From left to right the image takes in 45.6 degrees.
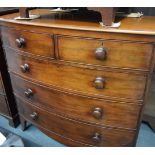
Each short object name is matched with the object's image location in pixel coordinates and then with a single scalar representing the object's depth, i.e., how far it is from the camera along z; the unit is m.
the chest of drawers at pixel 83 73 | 0.82
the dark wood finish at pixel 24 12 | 1.02
